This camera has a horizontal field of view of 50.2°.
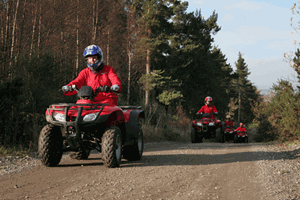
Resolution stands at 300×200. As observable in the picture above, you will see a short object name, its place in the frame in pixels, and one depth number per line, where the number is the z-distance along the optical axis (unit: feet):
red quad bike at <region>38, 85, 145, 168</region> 19.24
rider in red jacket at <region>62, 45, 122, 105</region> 21.91
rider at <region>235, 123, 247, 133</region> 86.93
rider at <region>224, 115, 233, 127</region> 84.93
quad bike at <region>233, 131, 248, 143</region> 81.91
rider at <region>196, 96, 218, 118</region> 58.23
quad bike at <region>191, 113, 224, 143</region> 54.24
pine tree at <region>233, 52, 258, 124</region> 255.47
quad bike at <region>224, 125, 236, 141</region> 81.71
